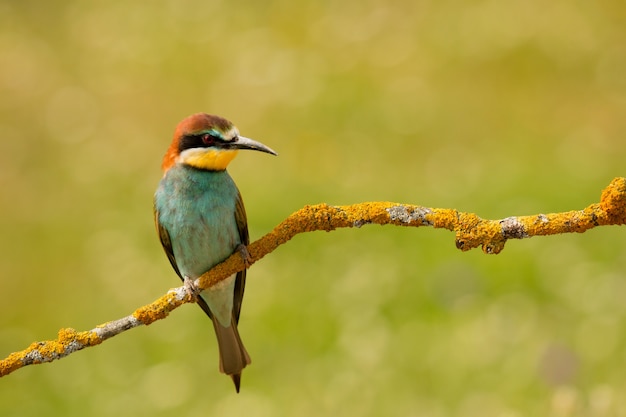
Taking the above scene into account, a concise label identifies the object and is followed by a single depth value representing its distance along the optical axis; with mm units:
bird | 6207
